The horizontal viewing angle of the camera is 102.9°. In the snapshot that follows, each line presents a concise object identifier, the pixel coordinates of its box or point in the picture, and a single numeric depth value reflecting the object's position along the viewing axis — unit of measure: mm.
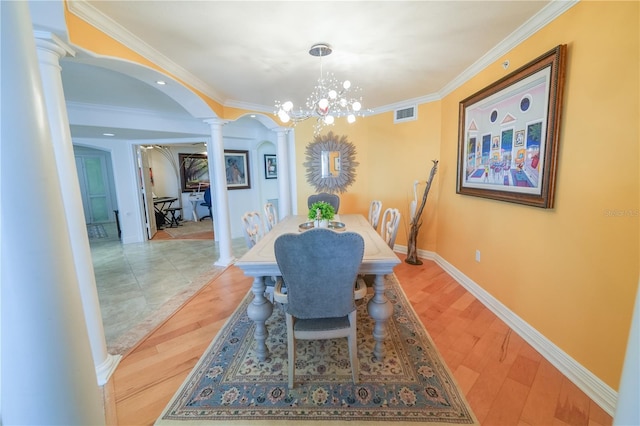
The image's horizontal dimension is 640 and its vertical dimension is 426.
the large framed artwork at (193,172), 7977
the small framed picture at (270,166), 5991
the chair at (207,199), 7179
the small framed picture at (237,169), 5453
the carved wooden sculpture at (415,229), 3496
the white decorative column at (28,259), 627
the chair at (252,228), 2395
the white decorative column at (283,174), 4477
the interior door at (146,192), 5508
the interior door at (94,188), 7227
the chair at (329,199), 3828
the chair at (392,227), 2484
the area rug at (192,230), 5924
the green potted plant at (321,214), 2498
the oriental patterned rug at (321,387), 1416
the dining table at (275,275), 1702
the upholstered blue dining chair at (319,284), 1371
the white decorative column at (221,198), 3672
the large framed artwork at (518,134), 1728
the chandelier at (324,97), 2170
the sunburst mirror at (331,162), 4406
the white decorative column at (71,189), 1450
